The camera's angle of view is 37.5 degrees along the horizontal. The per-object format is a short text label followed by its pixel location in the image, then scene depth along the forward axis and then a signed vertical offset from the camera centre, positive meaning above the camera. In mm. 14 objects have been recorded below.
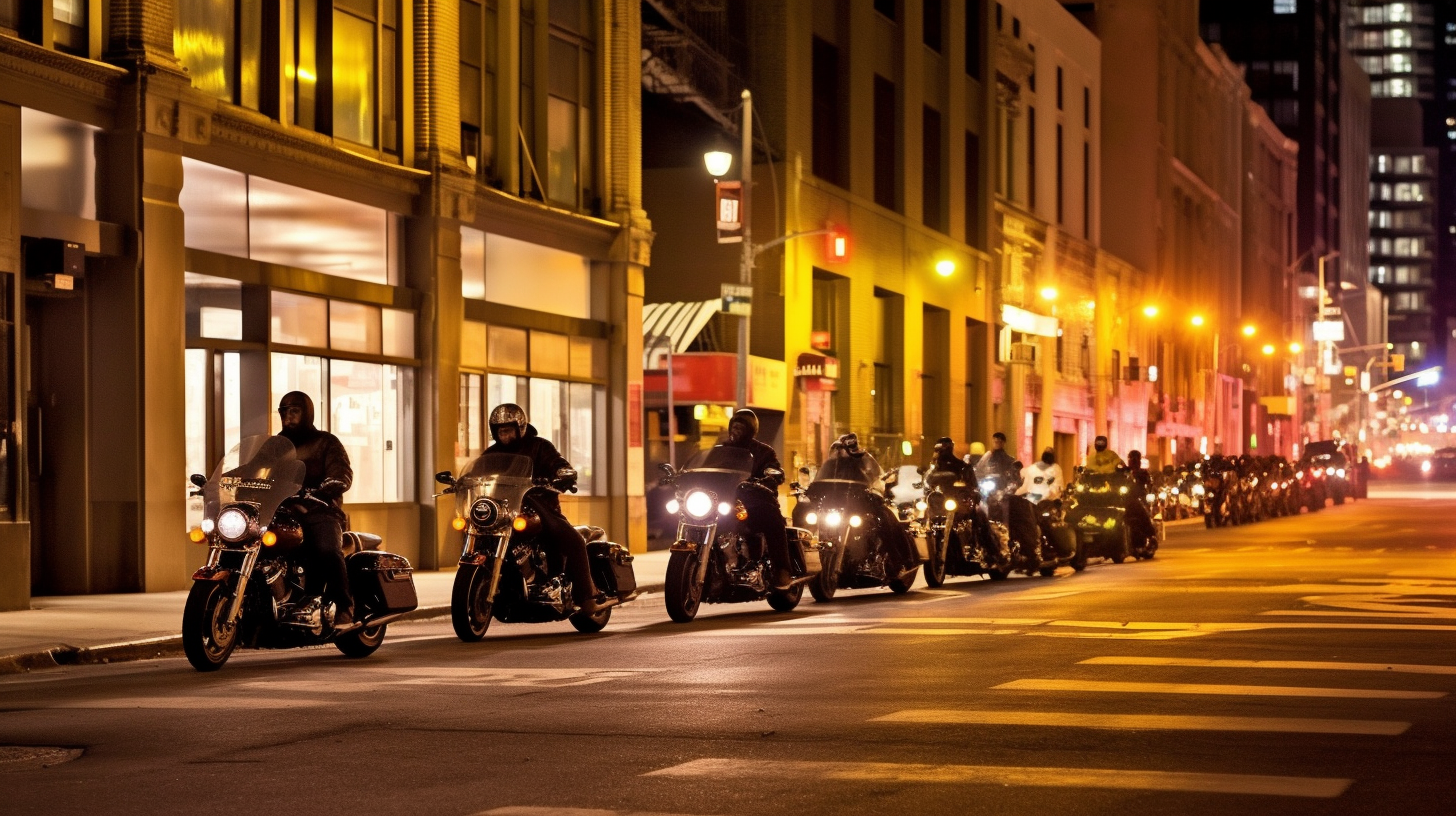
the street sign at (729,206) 32969 +3728
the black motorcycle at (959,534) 25375 -1043
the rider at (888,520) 22312 -767
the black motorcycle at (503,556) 16594 -848
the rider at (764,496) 19297 -438
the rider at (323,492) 14914 -296
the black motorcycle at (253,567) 14234 -794
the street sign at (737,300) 31203 +2164
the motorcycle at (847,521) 22141 -762
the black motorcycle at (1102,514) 31578 -995
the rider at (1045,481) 29922 -478
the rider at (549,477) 17000 -225
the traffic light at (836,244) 37375 +3563
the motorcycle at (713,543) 18797 -856
